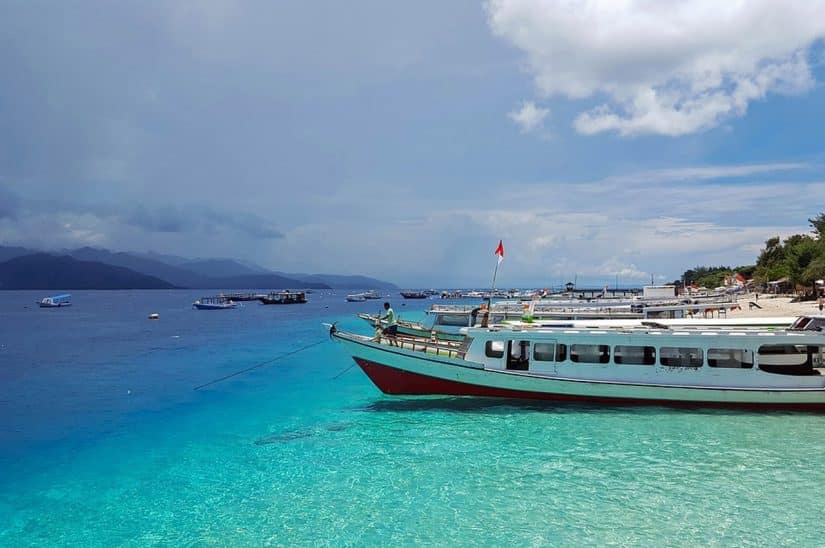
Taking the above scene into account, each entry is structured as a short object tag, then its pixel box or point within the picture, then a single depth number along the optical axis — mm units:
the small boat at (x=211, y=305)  109562
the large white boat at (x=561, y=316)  23016
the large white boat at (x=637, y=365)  18219
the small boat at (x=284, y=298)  134125
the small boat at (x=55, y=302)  122250
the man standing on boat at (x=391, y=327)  22500
